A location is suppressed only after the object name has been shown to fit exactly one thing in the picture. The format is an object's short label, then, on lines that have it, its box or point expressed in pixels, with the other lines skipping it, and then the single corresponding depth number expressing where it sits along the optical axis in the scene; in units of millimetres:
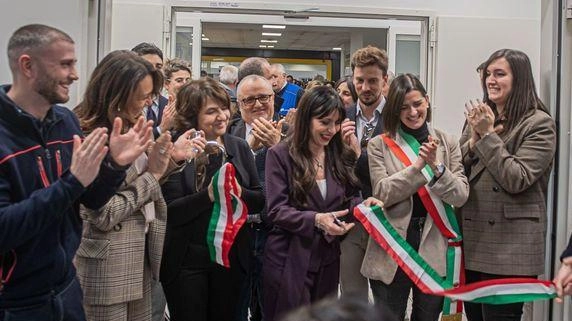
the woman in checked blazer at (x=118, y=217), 2359
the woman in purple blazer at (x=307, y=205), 2805
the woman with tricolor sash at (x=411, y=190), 2908
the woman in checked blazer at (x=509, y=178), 2908
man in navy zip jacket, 1814
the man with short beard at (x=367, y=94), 3500
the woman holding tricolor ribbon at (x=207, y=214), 2779
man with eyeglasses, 3199
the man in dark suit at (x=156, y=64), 3678
